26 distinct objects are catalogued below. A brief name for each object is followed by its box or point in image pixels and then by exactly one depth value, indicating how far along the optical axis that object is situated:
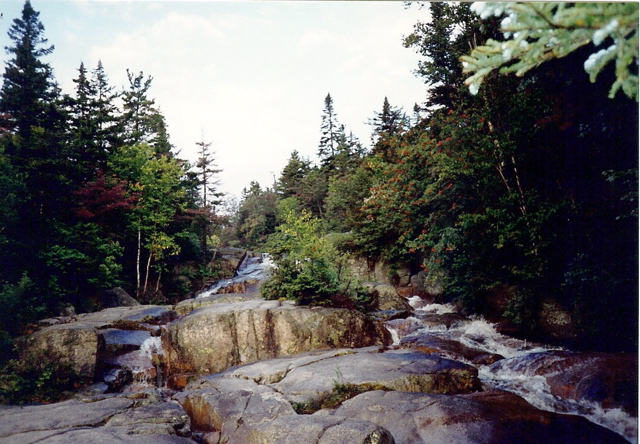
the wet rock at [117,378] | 8.44
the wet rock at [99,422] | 4.42
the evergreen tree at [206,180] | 25.23
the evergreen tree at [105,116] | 17.69
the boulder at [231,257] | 26.95
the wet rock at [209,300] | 11.17
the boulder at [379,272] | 17.92
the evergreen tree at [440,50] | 14.44
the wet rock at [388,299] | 12.62
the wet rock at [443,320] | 10.18
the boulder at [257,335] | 8.16
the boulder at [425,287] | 14.41
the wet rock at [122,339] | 9.34
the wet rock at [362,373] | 5.44
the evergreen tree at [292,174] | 41.75
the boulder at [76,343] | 8.23
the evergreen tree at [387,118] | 28.40
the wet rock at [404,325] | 9.59
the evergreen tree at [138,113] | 21.80
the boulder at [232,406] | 4.73
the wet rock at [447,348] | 7.19
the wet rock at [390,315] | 10.50
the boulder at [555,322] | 8.13
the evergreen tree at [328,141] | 35.84
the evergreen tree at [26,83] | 12.94
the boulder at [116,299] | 15.13
